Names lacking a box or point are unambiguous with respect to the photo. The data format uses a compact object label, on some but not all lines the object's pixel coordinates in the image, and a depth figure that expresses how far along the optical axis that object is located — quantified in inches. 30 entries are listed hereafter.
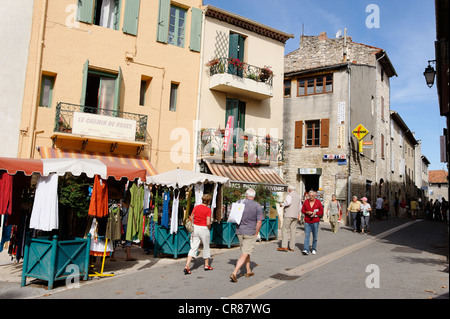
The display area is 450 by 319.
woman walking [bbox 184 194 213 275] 315.9
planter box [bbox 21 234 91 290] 264.7
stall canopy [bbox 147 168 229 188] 380.5
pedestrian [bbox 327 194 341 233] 623.2
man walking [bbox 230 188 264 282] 291.3
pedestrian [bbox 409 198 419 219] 1141.7
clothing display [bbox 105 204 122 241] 312.8
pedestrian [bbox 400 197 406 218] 1157.6
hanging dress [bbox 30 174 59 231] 272.8
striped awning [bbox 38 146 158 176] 499.2
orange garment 293.2
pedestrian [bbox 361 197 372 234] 614.5
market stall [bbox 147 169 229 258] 379.2
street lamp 480.4
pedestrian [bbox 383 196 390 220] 978.0
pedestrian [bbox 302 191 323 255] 399.2
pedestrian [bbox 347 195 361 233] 636.6
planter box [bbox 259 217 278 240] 502.0
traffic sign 861.8
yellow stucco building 513.7
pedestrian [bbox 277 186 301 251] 418.4
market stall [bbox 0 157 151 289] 268.7
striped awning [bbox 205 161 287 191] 610.5
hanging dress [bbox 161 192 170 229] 382.6
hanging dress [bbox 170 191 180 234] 373.1
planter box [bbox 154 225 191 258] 380.5
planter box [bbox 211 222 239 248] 450.9
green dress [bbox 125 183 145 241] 331.0
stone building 860.0
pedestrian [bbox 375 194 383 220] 873.8
